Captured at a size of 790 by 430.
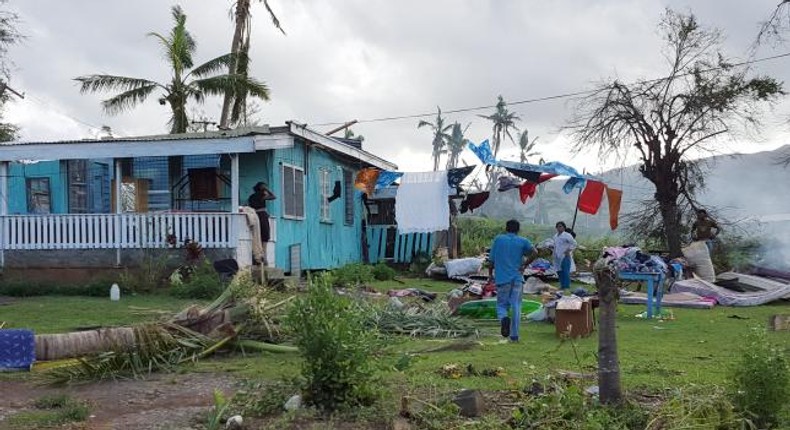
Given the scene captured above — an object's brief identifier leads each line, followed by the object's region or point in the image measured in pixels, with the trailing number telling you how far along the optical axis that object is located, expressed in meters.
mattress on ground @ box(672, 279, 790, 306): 14.85
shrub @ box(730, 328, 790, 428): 5.11
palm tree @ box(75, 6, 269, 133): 21.72
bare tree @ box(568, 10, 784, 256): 19.52
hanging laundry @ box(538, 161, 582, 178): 19.12
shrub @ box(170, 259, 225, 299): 13.88
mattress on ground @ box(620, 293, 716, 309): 14.27
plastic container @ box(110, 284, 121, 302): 13.88
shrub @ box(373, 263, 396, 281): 19.73
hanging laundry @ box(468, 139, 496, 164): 18.55
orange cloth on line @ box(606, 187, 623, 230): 19.42
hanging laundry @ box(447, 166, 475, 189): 19.75
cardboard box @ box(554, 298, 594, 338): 9.78
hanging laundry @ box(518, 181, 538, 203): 20.25
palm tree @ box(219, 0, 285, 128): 23.73
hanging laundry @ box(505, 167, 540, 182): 19.47
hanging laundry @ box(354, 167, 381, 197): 21.05
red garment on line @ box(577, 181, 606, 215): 19.69
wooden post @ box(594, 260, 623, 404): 5.62
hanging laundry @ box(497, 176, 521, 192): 20.28
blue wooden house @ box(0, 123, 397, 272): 15.65
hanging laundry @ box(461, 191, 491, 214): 21.49
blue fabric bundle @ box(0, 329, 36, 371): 7.75
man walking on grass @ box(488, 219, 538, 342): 9.57
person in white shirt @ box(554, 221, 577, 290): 17.03
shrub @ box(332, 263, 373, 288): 17.22
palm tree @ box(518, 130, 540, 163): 78.38
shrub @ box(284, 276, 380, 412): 5.61
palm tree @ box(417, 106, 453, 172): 82.59
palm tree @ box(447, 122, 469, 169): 82.44
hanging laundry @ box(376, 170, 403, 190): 21.39
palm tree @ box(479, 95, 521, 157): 73.81
